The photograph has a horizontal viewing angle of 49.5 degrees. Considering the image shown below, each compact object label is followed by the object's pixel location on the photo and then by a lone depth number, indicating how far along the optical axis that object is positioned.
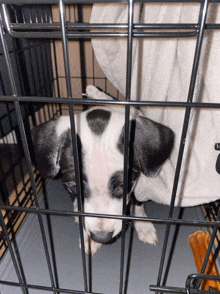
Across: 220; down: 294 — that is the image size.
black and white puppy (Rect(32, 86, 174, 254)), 0.28
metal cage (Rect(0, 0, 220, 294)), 0.14
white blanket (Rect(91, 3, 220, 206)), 0.20
